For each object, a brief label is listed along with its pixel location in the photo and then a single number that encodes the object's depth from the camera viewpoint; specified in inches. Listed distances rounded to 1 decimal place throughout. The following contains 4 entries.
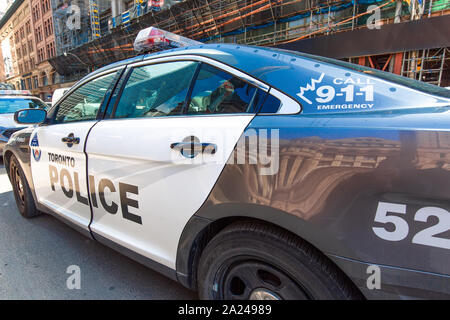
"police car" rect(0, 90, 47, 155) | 237.6
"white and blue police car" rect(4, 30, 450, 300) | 35.1
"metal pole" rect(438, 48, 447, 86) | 341.7
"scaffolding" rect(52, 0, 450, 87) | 408.8
